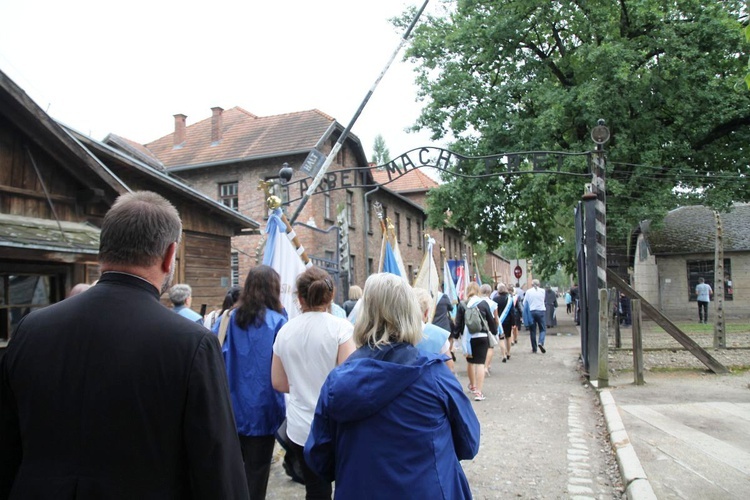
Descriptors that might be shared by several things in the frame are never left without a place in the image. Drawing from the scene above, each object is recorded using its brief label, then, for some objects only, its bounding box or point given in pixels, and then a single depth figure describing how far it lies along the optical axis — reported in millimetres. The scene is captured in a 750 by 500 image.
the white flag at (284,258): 6707
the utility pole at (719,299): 14645
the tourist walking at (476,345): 9547
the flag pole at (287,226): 7113
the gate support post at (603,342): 9859
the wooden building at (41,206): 7424
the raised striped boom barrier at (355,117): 10367
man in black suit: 1697
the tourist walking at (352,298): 9422
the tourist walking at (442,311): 11734
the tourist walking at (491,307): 10333
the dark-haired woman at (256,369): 4188
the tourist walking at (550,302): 22933
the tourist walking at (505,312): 14539
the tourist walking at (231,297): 5500
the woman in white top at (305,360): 3949
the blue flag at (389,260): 11512
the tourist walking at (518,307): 22061
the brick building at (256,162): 26141
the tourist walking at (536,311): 15672
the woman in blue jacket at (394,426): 2654
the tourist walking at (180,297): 5977
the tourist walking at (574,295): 25906
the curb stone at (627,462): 4758
